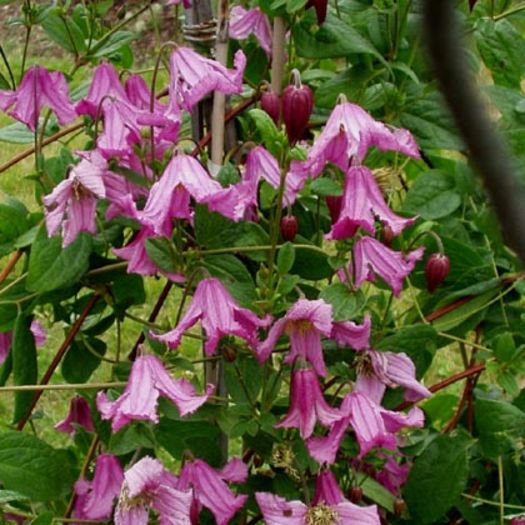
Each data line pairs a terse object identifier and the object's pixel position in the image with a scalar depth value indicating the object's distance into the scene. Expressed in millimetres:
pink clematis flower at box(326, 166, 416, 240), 981
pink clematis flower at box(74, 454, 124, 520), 1066
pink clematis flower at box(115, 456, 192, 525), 1012
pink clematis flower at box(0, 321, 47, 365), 1127
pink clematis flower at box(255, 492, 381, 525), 1035
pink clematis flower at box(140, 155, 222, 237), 964
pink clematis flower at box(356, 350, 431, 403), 1039
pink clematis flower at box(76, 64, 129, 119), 1034
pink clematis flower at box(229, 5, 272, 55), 1074
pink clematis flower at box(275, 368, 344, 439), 1000
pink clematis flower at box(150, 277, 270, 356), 977
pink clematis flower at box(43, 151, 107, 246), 985
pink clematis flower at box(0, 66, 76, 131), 1051
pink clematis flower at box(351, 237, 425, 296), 1003
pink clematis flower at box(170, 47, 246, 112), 990
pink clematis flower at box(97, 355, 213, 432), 974
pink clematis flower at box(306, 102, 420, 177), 980
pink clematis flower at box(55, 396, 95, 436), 1160
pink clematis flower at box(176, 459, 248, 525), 1044
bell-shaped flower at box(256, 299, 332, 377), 980
